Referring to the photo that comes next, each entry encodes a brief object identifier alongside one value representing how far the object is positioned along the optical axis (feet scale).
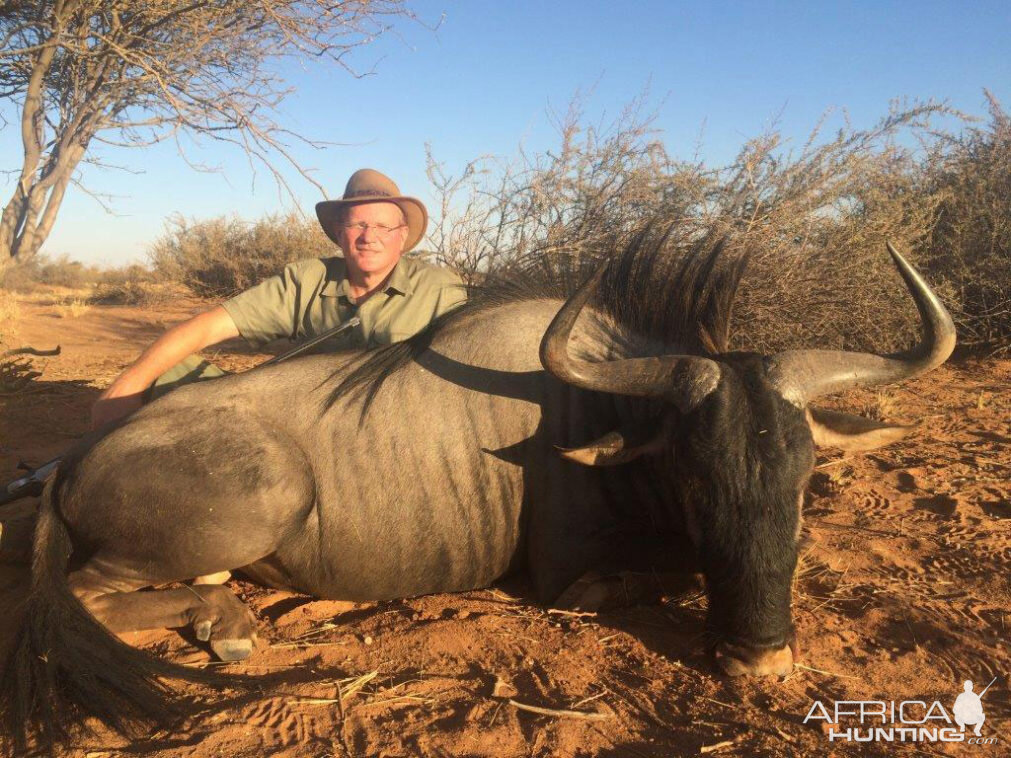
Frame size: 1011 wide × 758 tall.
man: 14.37
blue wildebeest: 8.55
